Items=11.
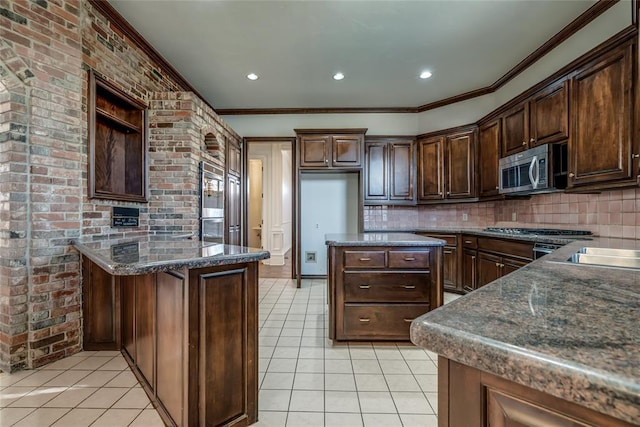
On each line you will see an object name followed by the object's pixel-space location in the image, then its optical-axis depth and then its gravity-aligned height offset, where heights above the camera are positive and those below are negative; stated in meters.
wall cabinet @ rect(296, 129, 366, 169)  4.32 +0.99
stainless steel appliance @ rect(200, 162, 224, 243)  3.27 +0.13
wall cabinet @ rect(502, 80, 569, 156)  2.56 +0.96
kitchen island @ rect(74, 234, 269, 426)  1.30 -0.58
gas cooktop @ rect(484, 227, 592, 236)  2.54 -0.18
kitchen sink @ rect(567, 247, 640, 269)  1.42 -0.23
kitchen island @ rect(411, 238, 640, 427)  0.34 -0.21
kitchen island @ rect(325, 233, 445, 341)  2.41 -0.64
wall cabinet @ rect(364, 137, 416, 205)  4.49 +0.67
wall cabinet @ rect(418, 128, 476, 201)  3.97 +0.71
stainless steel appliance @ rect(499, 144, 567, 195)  2.64 +0.44
